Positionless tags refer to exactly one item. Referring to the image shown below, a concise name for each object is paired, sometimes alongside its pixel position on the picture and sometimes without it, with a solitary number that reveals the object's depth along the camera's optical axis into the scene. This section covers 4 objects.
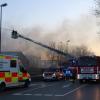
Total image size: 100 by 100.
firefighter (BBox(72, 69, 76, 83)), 27.92
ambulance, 17.41
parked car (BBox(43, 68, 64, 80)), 30.35
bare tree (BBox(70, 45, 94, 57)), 90.32
